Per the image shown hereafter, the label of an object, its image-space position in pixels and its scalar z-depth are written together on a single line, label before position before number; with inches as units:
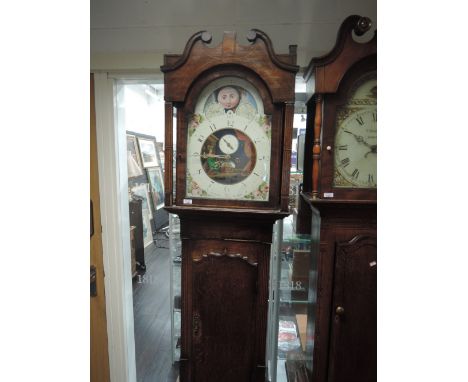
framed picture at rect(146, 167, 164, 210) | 118.5
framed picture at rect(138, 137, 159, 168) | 115.2
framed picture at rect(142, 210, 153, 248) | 114.1
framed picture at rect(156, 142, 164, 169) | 126.1
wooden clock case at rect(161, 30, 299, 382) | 35.5
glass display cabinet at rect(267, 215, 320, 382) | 51.7
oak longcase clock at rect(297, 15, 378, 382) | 36.4
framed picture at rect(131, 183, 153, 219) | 110.2
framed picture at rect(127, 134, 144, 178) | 105.7
